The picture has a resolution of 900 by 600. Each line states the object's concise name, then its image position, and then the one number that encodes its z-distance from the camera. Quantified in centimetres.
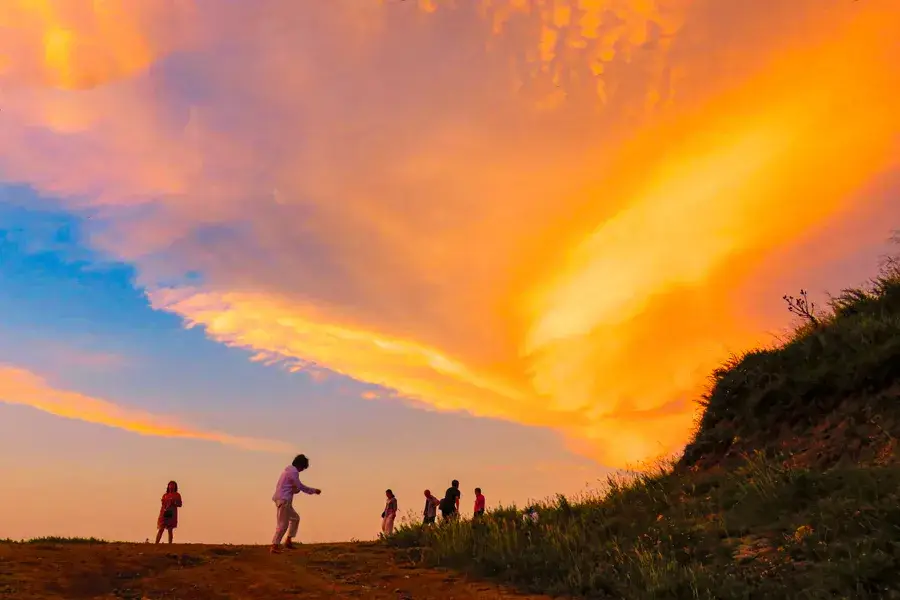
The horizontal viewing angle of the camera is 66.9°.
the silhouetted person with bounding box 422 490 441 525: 2305
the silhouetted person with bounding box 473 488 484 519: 2273
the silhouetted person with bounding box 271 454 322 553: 1582
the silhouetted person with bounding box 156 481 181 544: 1809
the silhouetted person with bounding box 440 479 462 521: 2252
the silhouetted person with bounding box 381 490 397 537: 2286
